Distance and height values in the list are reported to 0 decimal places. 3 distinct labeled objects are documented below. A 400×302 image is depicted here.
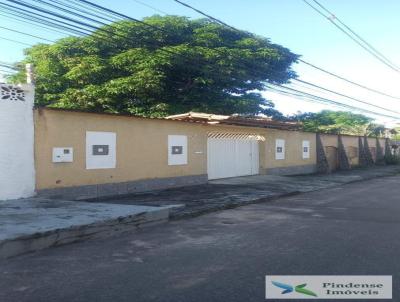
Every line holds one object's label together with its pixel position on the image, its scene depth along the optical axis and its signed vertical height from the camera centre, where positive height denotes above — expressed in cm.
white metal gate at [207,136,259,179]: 1959 +11
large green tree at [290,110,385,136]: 4444 +387
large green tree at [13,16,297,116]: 2647 +542
